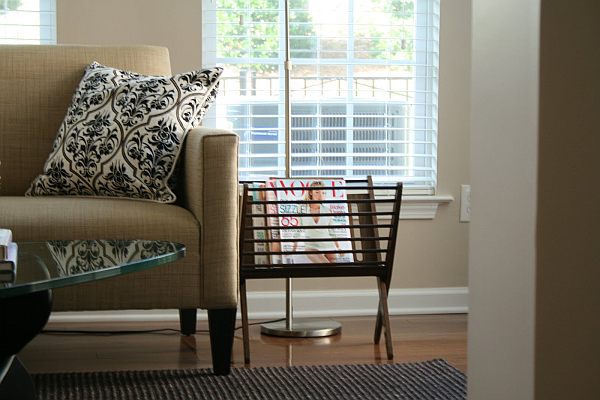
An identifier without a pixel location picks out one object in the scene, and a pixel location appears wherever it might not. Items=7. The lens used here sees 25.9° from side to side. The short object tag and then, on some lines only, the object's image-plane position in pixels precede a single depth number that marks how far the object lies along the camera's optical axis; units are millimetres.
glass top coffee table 1931
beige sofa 3286
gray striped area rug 3163
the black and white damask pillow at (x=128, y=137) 3695
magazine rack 3930
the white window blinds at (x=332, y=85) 4912
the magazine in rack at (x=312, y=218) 4151
